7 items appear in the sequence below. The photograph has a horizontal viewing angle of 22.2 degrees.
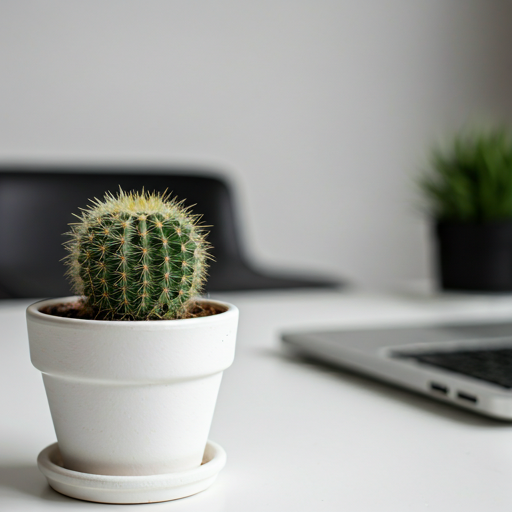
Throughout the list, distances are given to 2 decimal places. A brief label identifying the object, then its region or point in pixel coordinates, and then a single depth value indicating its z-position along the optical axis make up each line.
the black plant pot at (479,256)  1.54
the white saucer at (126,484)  0.54
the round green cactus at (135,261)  0.55
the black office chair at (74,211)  2.06
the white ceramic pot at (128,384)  0.54
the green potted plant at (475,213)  1.55
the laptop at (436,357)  0.67
